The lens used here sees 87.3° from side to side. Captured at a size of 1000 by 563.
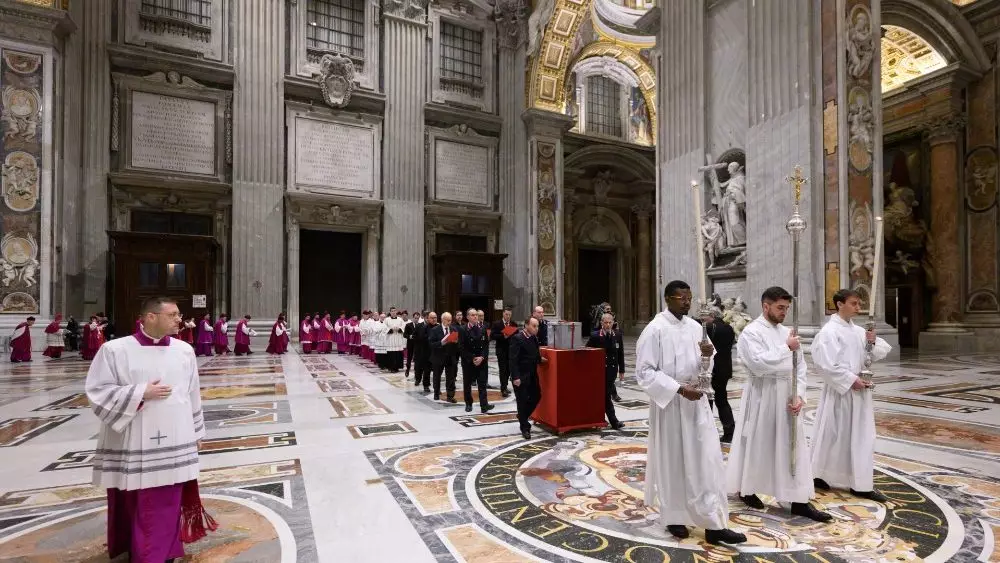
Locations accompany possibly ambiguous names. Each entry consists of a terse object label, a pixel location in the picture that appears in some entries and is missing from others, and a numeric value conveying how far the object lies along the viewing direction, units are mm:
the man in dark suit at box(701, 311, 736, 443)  5848
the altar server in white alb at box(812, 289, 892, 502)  4012
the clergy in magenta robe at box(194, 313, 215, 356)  15344
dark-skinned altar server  3264
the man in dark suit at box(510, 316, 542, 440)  5980
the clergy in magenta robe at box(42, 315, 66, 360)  13358
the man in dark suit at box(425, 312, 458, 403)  8195
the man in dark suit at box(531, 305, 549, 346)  7776
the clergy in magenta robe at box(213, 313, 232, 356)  16016
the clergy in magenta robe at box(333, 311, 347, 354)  16750
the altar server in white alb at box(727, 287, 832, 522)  3656
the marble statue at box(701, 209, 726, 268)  13977
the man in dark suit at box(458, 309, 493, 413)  7277
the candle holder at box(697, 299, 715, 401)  3244
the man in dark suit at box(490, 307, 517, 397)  8469
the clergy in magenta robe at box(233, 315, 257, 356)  15859
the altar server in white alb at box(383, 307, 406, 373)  12156
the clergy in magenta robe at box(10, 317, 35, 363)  12750
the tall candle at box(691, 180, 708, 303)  3203
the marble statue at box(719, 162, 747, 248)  13445
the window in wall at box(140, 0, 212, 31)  16984
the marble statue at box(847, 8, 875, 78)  11875
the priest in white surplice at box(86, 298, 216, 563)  2723
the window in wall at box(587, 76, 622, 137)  26703
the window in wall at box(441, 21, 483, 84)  21469
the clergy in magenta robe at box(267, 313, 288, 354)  15914
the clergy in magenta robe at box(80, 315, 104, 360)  13688
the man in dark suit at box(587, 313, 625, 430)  6843
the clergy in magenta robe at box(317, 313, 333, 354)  17016
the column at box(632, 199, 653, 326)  27312
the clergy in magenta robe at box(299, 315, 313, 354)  16797
